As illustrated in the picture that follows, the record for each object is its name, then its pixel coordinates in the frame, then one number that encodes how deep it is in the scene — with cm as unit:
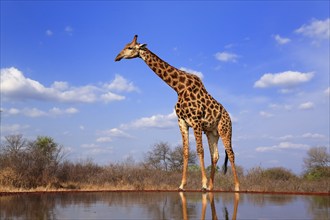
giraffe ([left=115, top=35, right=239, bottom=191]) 1002
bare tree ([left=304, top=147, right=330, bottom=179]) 2845
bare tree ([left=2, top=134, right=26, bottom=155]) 2680
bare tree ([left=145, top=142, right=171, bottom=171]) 3156
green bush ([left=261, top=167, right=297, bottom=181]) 2155
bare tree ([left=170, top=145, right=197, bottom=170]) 3101
